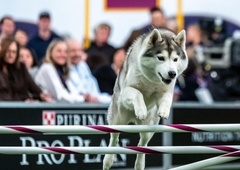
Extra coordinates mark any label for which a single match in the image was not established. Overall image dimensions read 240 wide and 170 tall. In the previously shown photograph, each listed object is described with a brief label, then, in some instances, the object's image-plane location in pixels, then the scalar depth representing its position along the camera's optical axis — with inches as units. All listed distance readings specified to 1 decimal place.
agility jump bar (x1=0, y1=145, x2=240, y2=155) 290.4
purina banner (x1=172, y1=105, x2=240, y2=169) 466.6
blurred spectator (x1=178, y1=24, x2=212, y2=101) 526.9
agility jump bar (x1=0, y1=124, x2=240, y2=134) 287.3
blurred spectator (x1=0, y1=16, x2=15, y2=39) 495.8
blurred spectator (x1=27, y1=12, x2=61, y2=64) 523.8
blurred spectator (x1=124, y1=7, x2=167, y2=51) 512.6
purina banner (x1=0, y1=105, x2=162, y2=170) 414.9
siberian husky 294.0
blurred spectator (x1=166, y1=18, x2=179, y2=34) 558.2
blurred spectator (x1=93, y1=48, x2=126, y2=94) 482.0
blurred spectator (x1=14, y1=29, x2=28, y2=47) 516.1
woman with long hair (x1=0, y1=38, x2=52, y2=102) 426.6
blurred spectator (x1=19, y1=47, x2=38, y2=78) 474.5
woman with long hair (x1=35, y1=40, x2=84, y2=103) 452.8
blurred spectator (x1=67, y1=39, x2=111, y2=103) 468.1
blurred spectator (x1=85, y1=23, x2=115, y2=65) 533.6
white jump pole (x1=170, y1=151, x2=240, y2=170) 299.3
